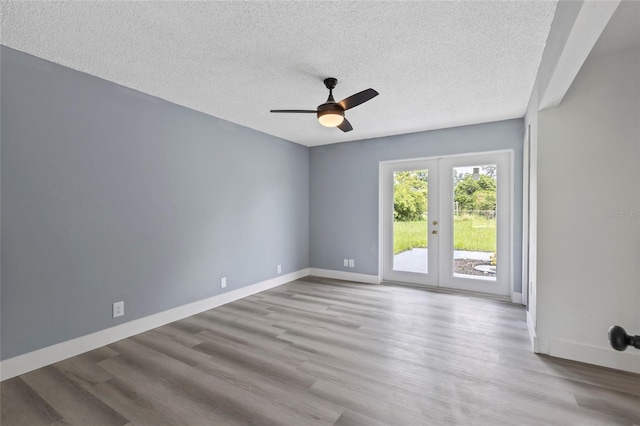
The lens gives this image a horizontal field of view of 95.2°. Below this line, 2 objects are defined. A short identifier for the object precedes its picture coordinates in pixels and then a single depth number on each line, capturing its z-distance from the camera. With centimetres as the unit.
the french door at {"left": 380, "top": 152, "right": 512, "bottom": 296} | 420
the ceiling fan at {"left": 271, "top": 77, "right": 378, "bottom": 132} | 252
